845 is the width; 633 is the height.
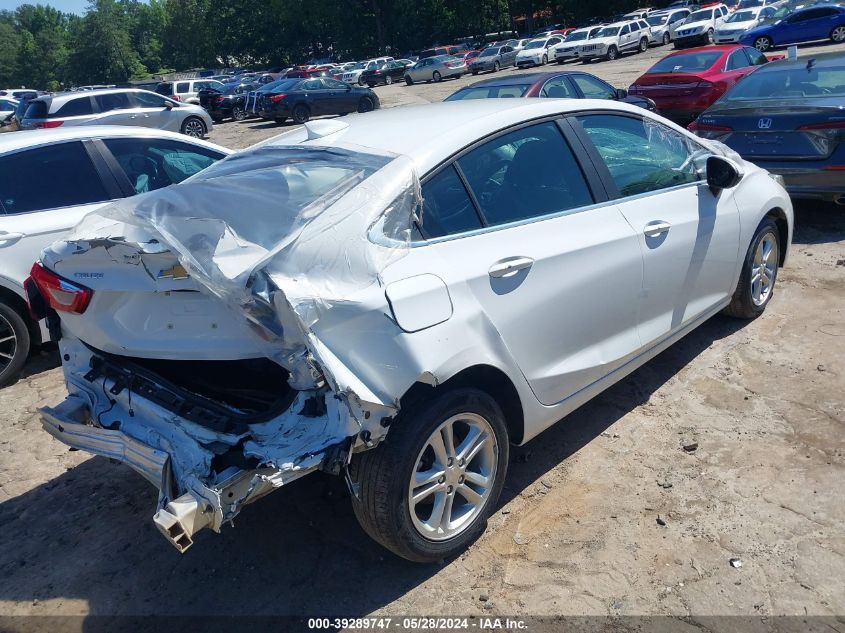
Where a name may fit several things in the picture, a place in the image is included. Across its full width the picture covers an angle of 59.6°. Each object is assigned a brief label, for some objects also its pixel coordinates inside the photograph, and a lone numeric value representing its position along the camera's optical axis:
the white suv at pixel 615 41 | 34.34
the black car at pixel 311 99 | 25.20
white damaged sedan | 2.60
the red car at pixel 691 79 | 12.74
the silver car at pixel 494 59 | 39.69
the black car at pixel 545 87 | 9.76
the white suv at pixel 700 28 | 33.19
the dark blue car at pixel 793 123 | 6.60
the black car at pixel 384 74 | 42.56
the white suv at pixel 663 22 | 37.53
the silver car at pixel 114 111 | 16.50
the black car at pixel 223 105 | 28.66
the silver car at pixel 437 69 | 39.84
